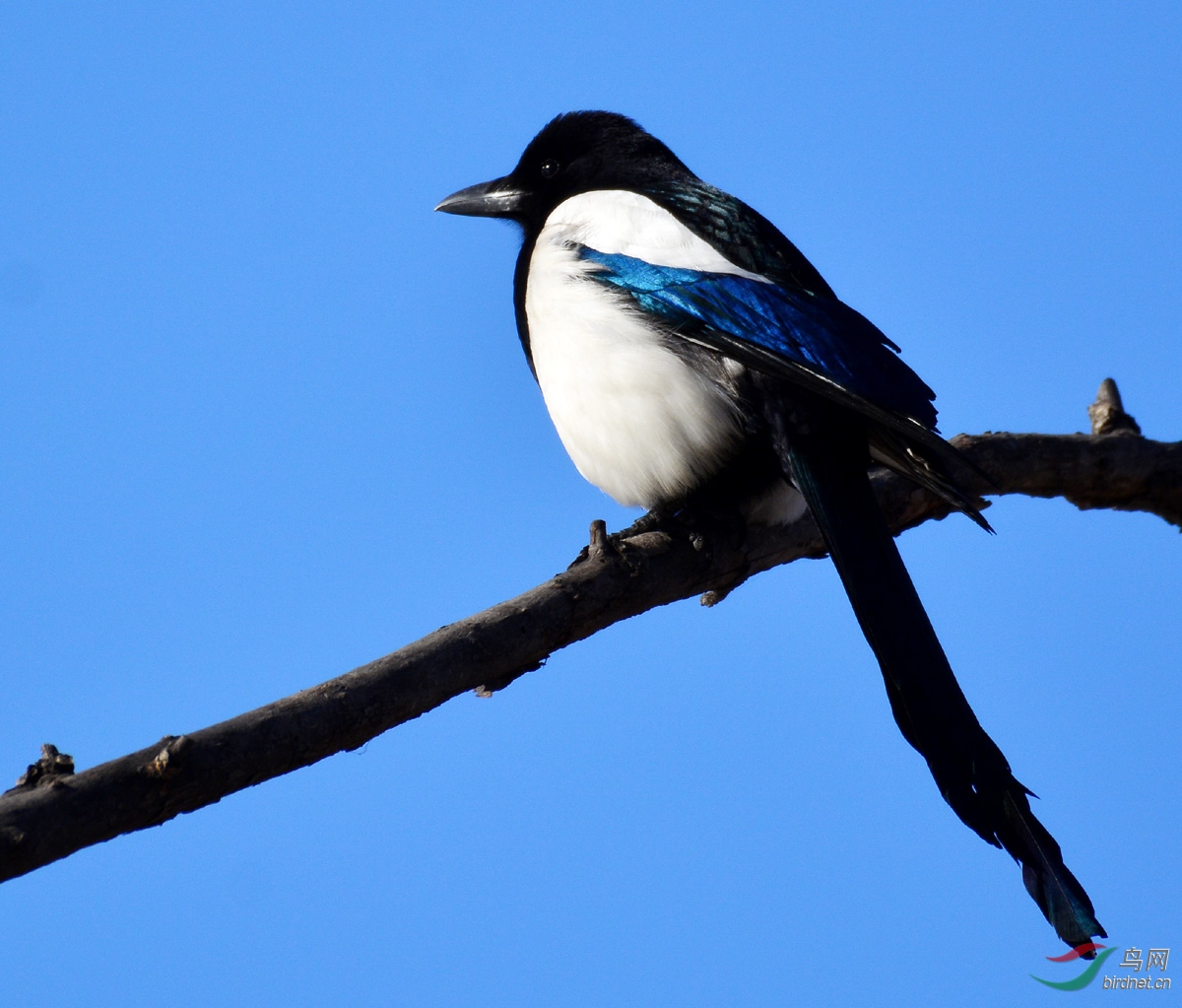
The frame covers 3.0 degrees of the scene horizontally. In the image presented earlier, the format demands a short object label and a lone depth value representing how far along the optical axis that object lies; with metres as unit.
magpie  6.69
